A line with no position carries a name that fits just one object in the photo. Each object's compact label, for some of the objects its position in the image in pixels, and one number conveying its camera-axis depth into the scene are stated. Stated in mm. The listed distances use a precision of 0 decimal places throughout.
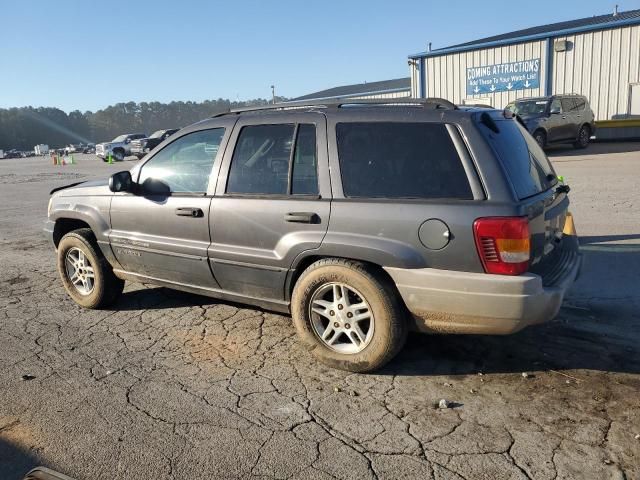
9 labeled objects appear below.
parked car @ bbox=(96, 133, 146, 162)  36906
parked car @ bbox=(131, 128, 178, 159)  35288
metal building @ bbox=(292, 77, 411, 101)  36759
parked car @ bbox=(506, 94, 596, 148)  16781
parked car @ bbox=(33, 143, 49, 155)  68688
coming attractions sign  22656
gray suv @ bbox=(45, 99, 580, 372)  3160
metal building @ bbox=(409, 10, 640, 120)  20625
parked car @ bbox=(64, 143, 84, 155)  61938
